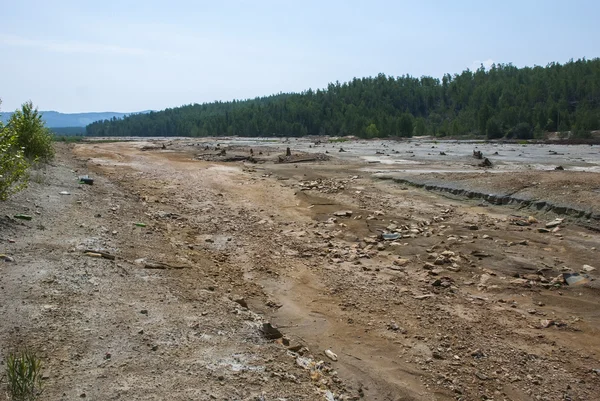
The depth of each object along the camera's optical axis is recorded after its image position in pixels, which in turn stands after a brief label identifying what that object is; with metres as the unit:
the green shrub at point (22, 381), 2.91
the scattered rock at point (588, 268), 6.82
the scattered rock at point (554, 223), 9.07
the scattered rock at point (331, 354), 4.52
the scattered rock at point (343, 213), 10.89
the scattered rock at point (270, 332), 4.62
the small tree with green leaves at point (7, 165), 6.77
